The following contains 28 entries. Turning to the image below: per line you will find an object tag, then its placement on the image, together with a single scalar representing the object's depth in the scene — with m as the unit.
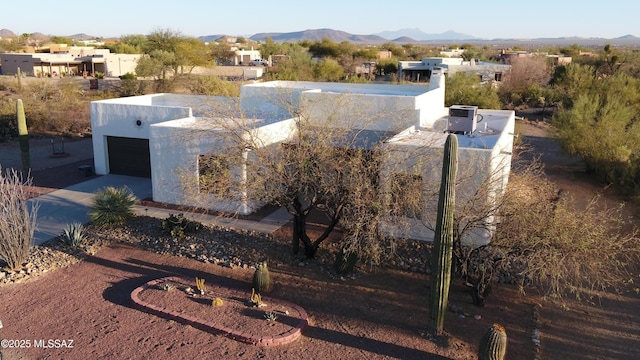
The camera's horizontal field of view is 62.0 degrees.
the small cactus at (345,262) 12.13
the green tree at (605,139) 19.53
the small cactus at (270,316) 10.17
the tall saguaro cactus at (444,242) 9.14
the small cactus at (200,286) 11.15
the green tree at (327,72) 46.76
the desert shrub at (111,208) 14.97
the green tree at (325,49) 80.31
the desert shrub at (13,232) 11.79
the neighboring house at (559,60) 68.44
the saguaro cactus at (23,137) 21.70
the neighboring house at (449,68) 48.78
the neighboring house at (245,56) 80.38
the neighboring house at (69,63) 57.09
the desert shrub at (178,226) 14.12
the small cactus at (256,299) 10.70
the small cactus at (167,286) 11.27
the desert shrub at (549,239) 9.48
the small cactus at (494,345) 8.52
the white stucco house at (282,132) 13.03
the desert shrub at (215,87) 32.66
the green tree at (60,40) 101.46
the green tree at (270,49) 85.38
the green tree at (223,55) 77.94
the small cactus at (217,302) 10.69
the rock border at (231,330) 9.51
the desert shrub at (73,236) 13.62
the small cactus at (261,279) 11.16
